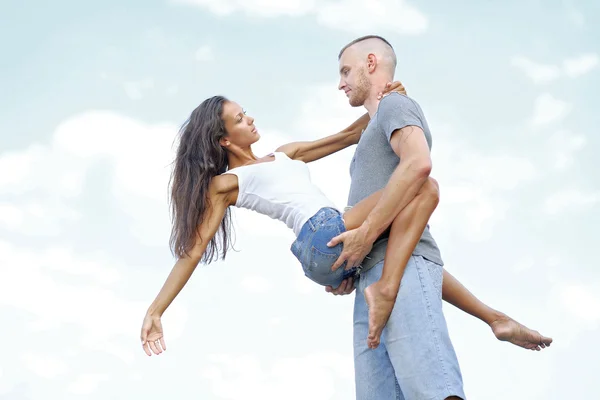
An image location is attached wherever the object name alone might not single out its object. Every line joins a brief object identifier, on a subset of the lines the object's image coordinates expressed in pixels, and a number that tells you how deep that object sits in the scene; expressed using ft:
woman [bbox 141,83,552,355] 15.39
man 13.79
